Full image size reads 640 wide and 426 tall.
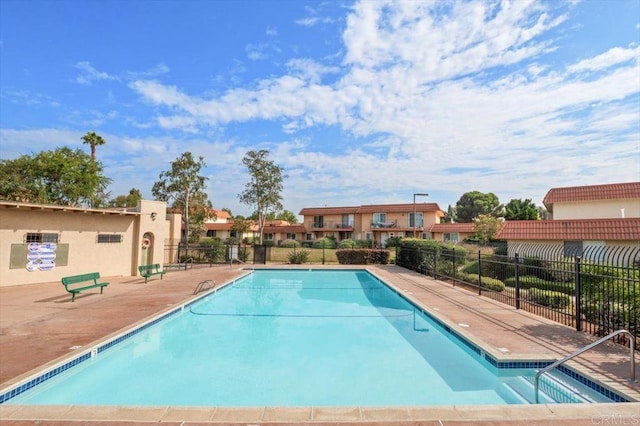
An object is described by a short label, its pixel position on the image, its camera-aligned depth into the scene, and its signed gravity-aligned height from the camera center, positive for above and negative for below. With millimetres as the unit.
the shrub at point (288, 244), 40219 -2002
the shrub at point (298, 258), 25234 -2287
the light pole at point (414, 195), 34038 +3556
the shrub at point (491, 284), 12159 -1974
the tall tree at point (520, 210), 48656 +3176
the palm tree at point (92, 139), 33062 +8442
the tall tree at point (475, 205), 65438 +5082
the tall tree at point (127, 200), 45406 +3547
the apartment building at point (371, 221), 43750 +1094
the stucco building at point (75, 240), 12789 -704
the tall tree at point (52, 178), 26344 +3862
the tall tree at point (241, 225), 45156 +260
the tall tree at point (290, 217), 78188 +2561
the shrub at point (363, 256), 24938 -2075
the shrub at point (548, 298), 8477 -1769
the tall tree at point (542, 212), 57469 +3345
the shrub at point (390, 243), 23500 -1167
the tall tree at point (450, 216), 68425 +3034
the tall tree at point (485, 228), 38688 +320
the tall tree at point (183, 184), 34500 +4424
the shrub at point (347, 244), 35856 -1687
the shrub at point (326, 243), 39847 -1882
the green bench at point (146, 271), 14414 -2026
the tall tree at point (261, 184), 35062 +4633
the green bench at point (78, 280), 10086 -1810
